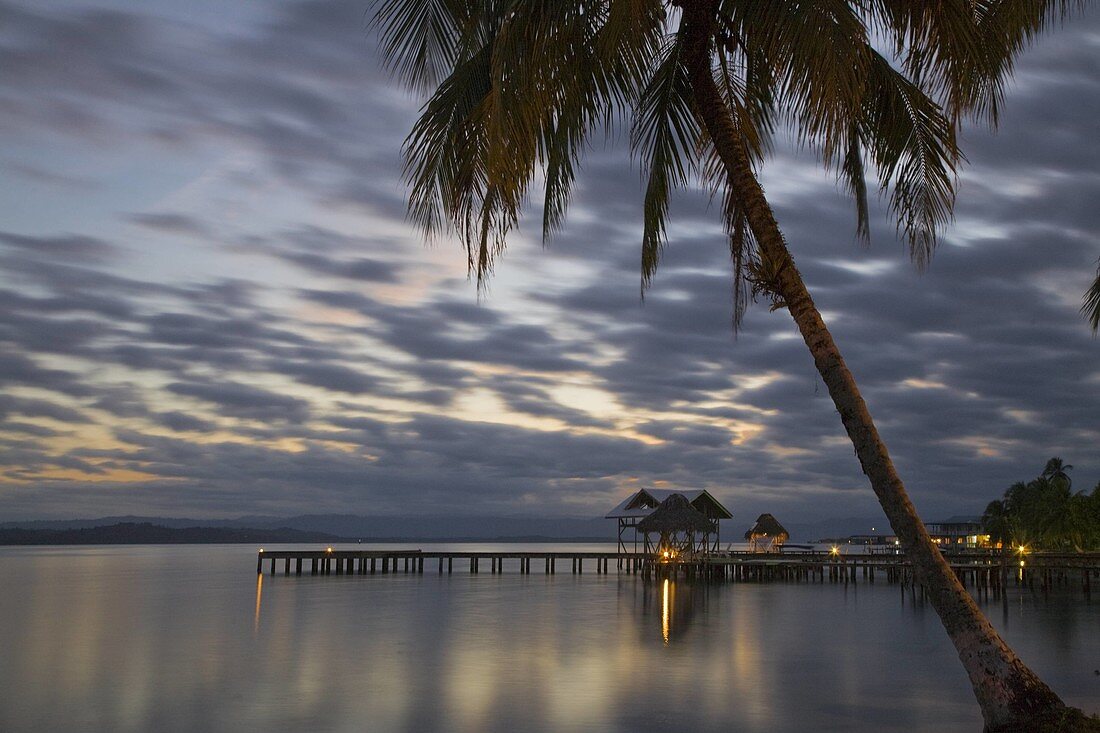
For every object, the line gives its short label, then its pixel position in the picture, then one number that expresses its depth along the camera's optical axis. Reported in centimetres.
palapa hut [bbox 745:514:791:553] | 6003
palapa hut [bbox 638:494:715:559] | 4322
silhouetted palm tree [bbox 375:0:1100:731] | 772
